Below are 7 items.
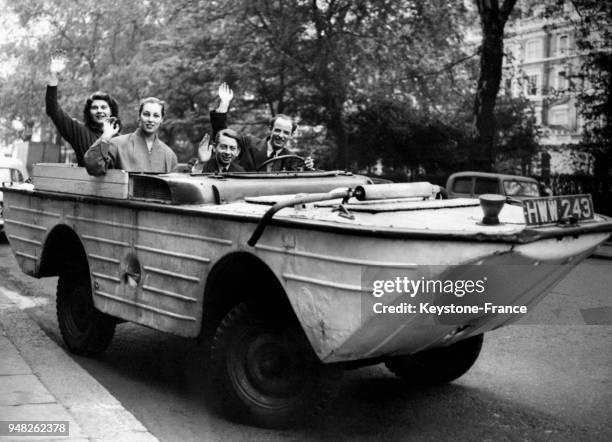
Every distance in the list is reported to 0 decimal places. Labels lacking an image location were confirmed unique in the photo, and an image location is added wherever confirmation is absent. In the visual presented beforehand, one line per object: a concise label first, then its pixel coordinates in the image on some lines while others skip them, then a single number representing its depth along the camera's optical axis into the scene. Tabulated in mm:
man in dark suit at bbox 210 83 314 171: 6645
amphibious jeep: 3986
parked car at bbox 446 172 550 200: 16516
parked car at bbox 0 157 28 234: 15461
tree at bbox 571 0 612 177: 20516
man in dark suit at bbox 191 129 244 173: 6176
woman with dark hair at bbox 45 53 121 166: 7062
